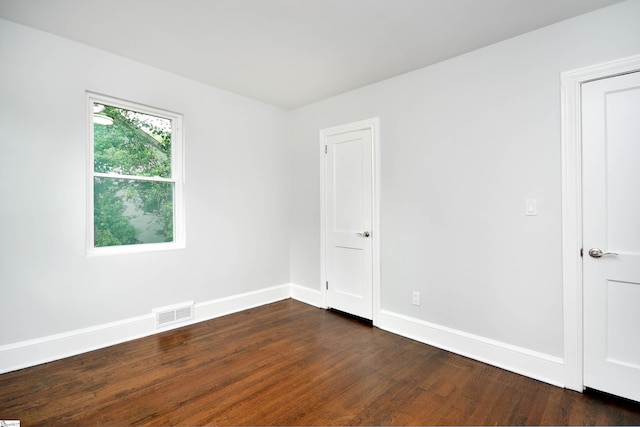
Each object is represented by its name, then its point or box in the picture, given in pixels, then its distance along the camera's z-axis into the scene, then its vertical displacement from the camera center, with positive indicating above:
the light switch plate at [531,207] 2.50 +0.04
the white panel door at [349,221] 3.64 -0.10
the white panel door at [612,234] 2.12 -0.16
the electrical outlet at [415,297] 3.19 -0.88
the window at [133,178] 3.00 +0.38
